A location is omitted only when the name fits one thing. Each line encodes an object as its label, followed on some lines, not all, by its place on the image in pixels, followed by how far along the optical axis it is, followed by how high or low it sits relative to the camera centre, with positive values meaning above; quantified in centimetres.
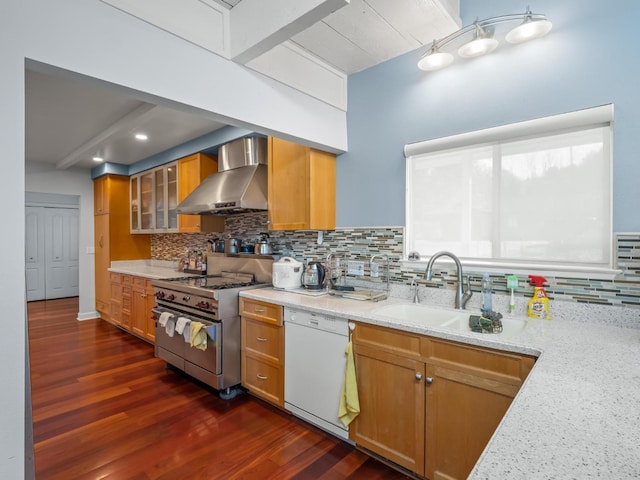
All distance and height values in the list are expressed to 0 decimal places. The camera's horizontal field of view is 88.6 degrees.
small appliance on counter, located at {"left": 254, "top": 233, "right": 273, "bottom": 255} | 328 -9
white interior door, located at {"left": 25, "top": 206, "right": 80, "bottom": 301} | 665 -29
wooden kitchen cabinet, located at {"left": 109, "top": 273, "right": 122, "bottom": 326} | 453 -85
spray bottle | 177 -35
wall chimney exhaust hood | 298 +54
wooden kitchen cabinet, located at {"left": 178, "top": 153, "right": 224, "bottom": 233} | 379 +66
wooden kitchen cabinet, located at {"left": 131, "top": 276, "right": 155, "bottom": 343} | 387 -86
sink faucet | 198 -28
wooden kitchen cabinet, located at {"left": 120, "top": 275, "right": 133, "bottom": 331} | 429 -86
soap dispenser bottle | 191 -33
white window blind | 170 +24
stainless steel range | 258 -67
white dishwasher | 202 -84
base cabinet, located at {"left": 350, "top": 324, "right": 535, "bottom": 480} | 145 -79
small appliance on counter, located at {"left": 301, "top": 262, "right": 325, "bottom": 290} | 273 -32
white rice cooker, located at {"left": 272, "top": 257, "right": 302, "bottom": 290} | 276 -31
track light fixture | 171 +112
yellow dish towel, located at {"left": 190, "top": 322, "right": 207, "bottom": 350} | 257 -78
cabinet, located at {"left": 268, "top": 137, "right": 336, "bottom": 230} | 265 +43
